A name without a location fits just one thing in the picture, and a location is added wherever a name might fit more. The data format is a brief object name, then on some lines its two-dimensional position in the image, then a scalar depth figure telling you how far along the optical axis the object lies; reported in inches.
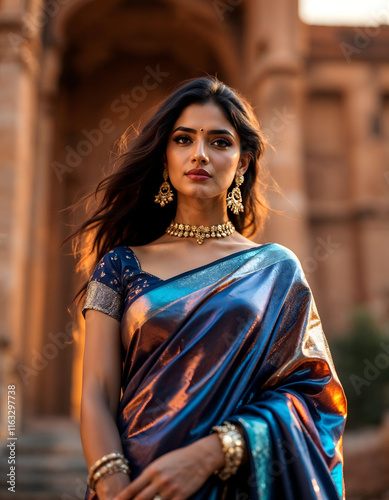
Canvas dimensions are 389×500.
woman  67.3
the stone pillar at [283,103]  333.7
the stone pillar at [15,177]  284.7
